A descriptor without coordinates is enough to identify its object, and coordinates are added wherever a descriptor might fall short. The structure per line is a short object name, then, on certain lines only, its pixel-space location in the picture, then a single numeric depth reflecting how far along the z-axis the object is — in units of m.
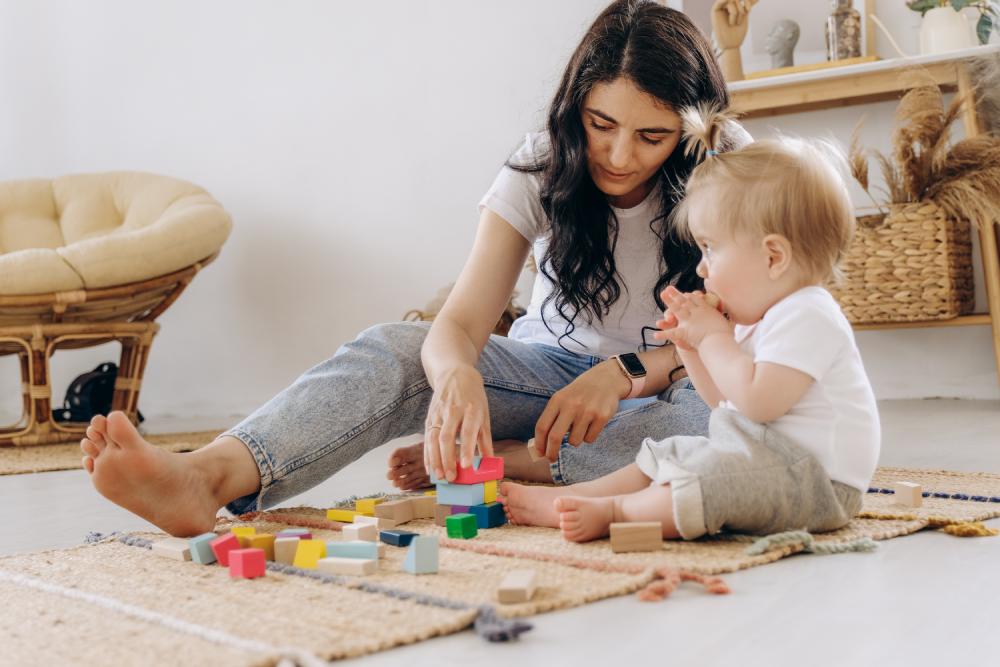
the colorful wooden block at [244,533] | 0.98
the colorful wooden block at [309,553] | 0.95
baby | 0.99
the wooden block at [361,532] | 1.06
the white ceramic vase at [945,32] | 2.43
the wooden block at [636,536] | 0.95
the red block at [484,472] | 1.11
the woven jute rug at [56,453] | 2.08
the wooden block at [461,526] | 1.06
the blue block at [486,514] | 1.12
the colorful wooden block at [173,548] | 1.01
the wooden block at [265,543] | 0.97
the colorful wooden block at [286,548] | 0.97
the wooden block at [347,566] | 0.90
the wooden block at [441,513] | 1.16
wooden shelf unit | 2.38
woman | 1.10
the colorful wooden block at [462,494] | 1.12
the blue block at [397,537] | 1.03
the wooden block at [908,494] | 1.20
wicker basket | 2.37
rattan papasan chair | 2.51
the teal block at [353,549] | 0.93
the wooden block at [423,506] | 1.22
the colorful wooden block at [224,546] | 0.97
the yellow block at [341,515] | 1.21
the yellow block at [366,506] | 1.24
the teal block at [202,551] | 0.99
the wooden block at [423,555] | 0.89
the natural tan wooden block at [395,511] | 1.17
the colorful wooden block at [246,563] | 0.91
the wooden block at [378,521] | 1.14
